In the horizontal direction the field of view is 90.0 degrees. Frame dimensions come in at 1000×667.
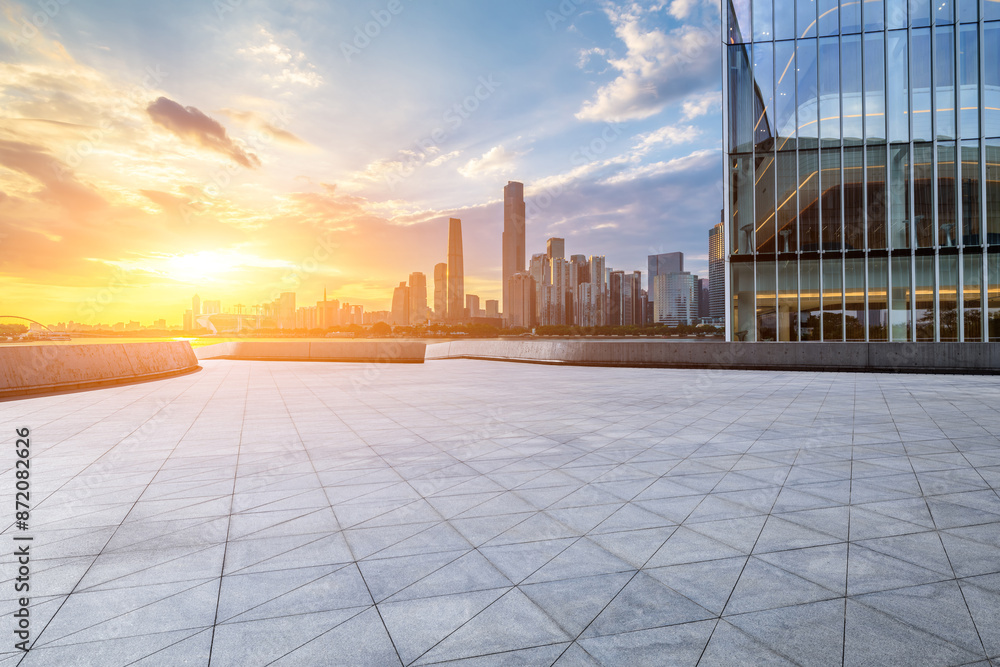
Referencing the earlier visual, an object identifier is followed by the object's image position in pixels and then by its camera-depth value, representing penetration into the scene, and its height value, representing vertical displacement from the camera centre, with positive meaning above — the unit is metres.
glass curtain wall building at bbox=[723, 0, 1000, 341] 26.17 +8.20
